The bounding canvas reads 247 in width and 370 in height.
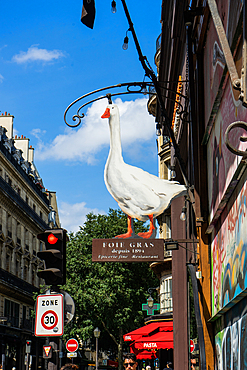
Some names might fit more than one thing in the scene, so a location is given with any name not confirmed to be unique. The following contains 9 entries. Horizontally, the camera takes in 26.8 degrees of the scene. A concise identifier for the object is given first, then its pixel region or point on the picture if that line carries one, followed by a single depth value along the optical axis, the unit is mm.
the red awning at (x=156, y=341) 20766
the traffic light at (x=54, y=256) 6871
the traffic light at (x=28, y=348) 45906
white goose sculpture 8656
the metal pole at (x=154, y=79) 7391
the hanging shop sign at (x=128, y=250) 8352
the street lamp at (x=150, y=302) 27875
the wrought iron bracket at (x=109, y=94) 8977
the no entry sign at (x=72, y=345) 27281
